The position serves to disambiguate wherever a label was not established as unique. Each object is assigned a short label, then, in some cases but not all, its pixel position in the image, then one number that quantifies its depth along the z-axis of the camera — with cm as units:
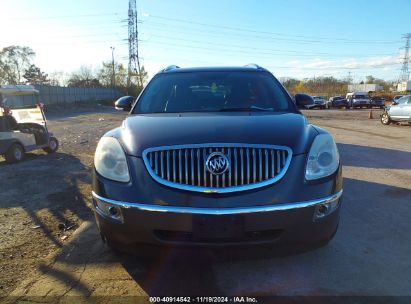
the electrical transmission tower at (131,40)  6278
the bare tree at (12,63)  6352
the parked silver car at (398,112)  1816
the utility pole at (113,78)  6524
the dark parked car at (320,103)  4238
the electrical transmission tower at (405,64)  9062
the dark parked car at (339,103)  4332
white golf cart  902
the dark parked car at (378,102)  4319
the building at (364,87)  9265
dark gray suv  264
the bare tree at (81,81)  6675
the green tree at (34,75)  6889
